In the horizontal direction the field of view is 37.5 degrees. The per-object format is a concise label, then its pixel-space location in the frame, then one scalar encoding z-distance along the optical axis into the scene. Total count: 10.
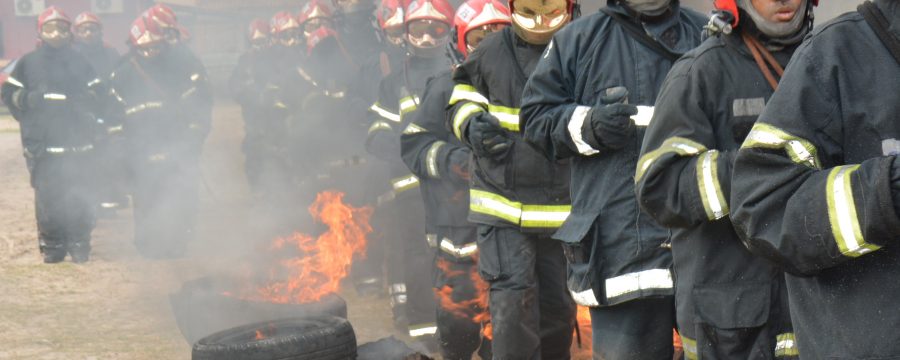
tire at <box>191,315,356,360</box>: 6.86
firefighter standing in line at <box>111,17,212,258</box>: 14.02
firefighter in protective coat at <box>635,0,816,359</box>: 4.26
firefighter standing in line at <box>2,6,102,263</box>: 13.76
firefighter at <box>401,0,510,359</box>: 7.88
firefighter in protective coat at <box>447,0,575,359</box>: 6.54
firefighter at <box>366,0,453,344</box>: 9.63
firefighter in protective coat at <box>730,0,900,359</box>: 2.91
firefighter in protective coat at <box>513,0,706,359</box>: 5.22
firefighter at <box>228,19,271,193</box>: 17.58
